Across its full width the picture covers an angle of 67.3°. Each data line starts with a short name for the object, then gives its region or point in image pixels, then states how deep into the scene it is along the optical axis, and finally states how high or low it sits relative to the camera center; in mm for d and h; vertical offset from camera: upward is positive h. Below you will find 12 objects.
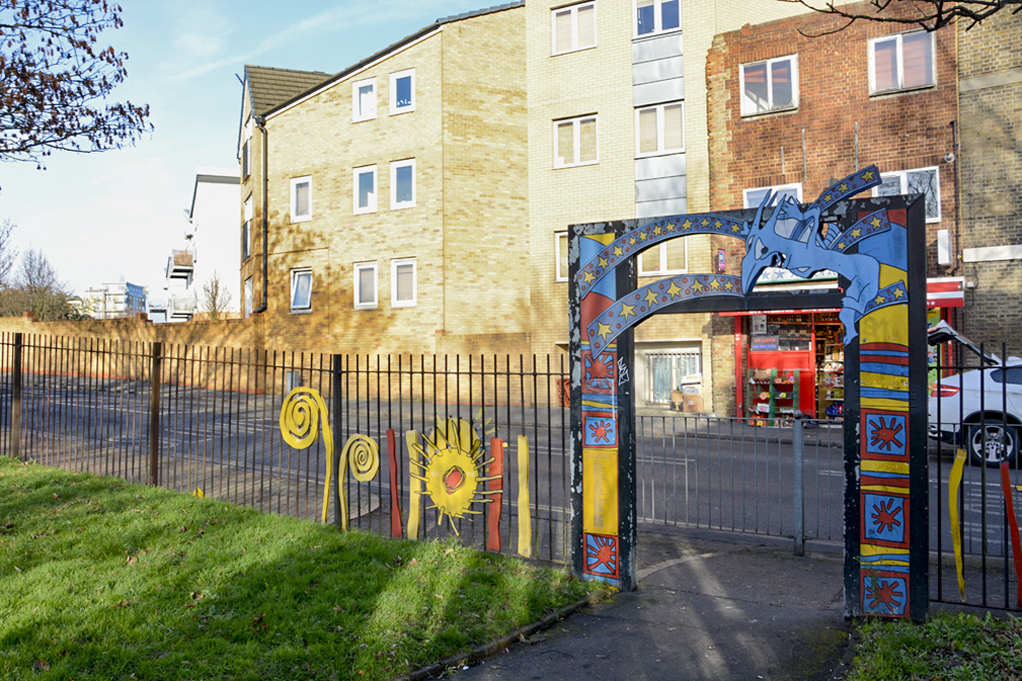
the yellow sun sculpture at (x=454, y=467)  7336 -1076
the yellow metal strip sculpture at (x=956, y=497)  5828 -1096
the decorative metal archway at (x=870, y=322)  5496 +226
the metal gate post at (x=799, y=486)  7430 -1286
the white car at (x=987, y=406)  11812 -852
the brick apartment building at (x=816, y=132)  17828 +5433
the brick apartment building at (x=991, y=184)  16938 +3790
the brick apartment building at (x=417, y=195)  23344 +5118
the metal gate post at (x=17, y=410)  10219 -694
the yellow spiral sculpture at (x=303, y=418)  8125 -667
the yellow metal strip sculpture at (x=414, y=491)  7473 -1330
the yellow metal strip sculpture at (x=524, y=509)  7004 -1410
